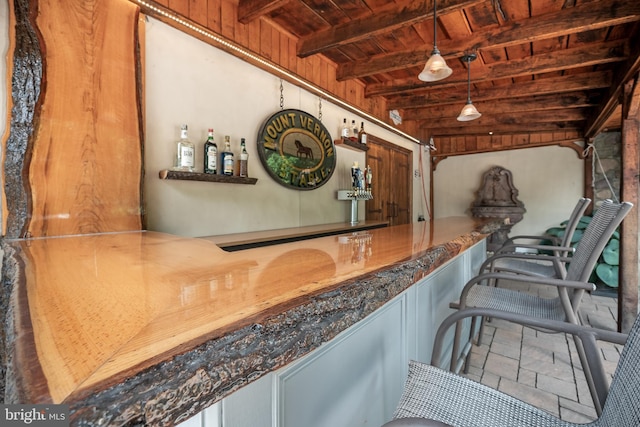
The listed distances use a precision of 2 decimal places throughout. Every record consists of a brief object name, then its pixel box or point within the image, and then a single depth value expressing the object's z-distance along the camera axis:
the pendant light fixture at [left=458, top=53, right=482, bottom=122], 2.78
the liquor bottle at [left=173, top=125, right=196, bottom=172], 1.82
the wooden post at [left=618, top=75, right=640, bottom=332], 2.61
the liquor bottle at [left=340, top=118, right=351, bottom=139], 3.27
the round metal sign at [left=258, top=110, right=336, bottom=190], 2.46
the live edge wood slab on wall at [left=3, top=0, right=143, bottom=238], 1.25
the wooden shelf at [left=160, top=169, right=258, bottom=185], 1.74
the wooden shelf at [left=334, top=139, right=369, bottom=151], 3.19
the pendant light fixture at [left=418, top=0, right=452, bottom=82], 2.00
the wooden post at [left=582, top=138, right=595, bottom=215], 4.82
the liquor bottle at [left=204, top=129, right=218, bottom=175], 1.97
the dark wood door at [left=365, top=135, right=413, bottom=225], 4.02
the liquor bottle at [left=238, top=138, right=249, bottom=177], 2.18
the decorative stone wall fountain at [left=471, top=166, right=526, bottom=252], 5.31
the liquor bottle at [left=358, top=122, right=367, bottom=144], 3.55
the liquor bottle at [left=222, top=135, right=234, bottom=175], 2.06
